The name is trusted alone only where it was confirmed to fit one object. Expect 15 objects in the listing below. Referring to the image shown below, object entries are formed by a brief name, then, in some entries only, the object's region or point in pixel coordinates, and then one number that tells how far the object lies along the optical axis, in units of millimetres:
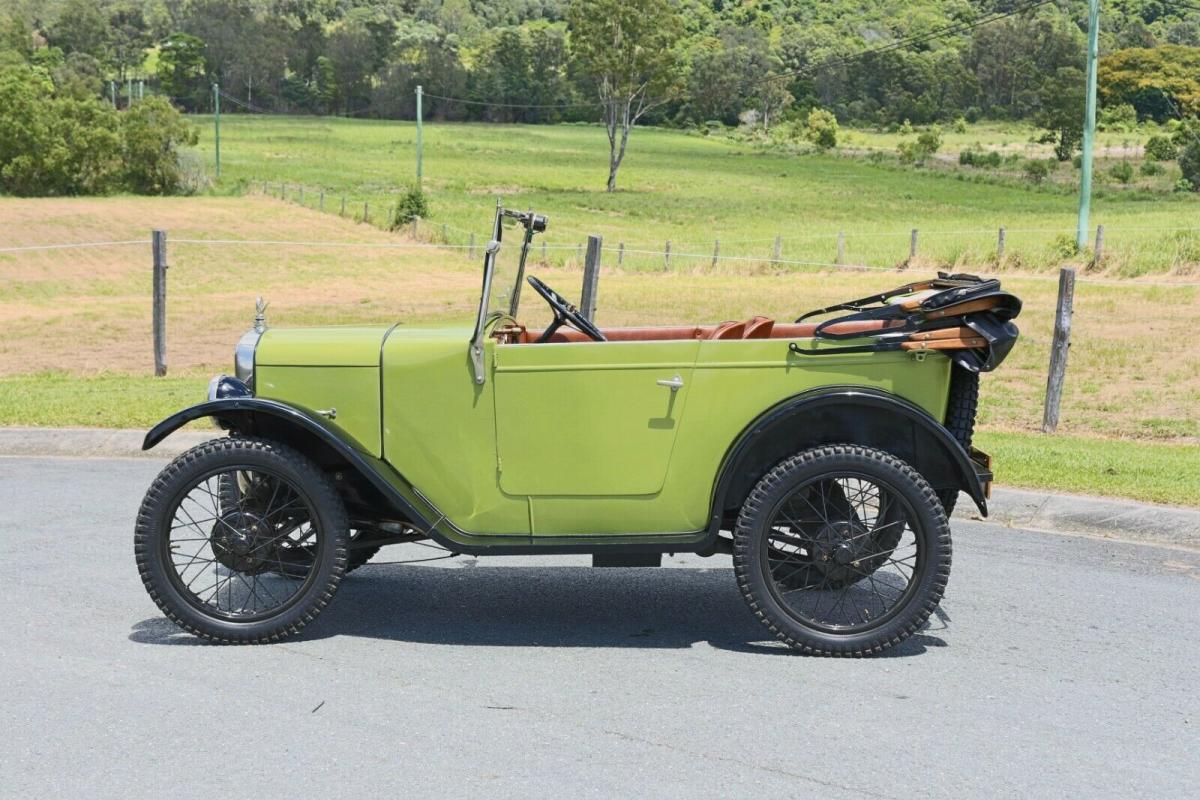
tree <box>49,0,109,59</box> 169500
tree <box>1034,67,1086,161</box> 93062
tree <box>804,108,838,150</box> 109312
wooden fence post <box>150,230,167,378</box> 14531
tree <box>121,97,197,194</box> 67312
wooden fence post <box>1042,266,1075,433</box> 11438
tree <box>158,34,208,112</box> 154125
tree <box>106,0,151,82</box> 169250
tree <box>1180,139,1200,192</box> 69875
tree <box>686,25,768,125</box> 140125
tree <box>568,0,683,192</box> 83000
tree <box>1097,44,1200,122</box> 113250
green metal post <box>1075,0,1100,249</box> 36469
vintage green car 5336
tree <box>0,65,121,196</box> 64188
